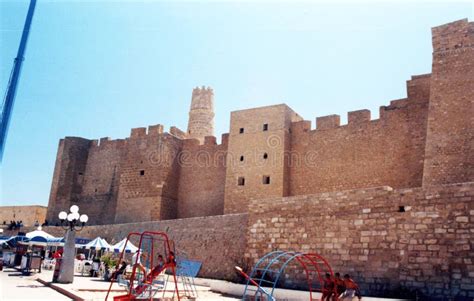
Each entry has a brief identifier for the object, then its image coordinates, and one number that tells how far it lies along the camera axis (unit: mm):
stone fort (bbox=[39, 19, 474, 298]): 10664
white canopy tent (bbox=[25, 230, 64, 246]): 16844
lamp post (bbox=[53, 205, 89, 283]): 12055
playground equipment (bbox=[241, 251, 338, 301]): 12289
